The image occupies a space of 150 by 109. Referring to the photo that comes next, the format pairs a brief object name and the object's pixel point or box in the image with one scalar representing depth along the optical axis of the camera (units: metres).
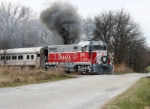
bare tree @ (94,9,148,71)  56.09
